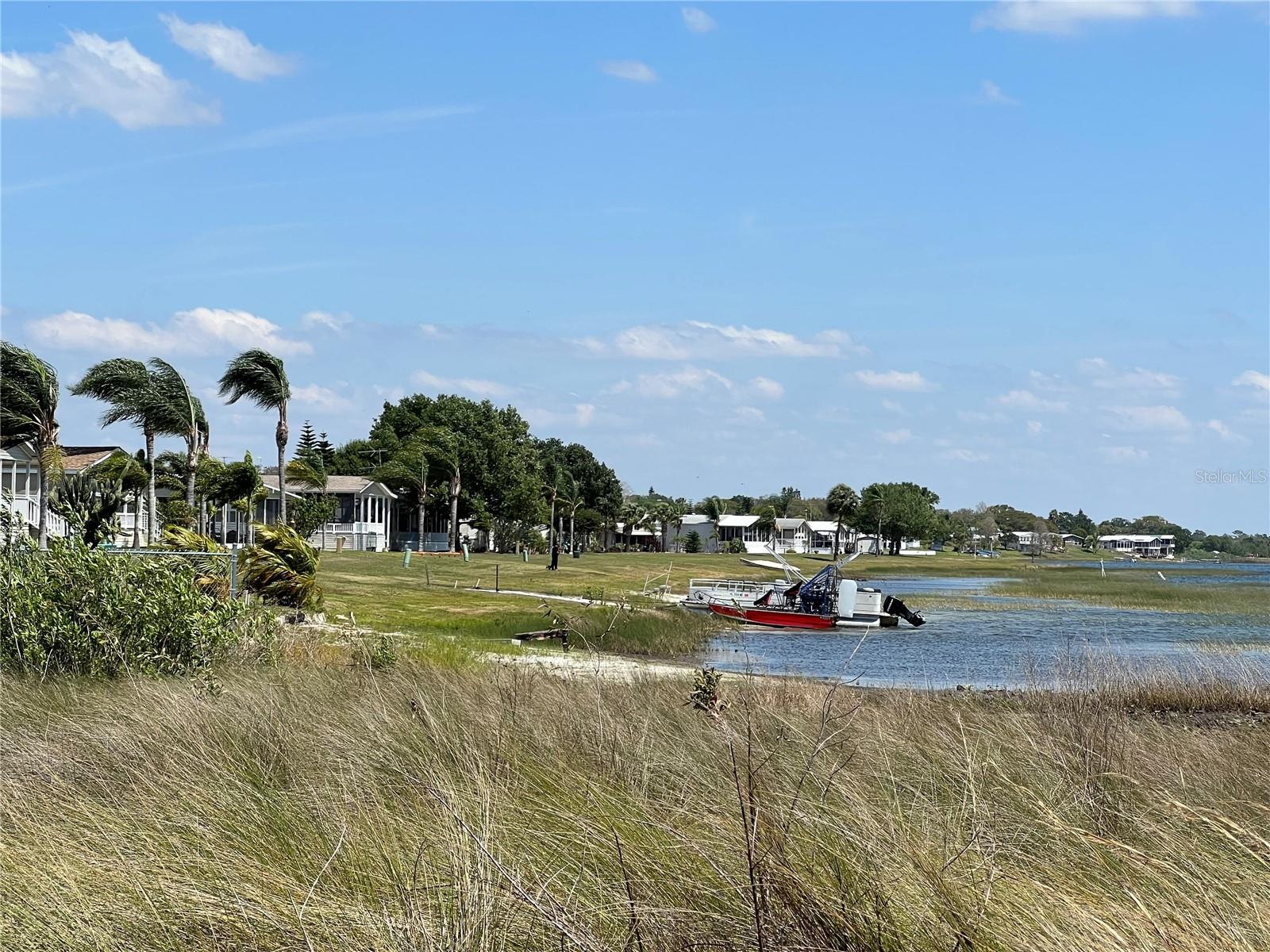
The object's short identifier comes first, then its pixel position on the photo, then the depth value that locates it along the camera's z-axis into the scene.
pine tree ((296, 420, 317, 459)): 124.81
